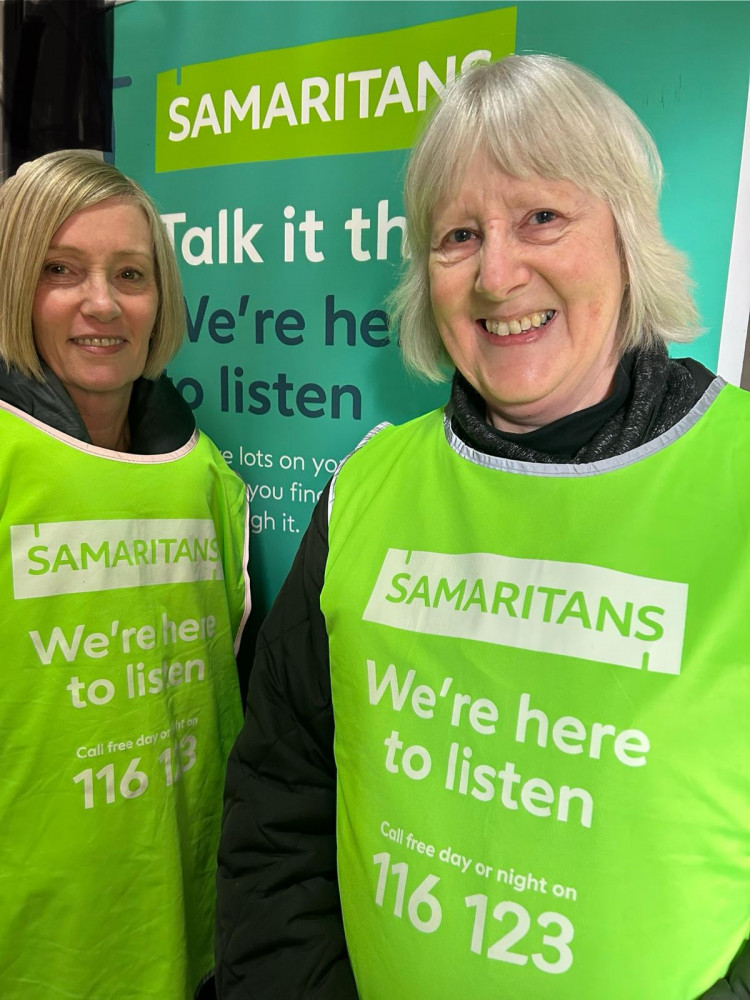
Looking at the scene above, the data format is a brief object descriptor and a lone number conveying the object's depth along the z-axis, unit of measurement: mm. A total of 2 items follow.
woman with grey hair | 660
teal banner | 1095
